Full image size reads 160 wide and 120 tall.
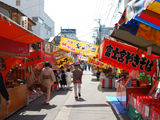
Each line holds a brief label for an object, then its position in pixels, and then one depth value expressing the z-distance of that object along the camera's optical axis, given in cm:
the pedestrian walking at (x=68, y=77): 1327
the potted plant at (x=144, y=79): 845
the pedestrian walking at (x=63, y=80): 1259
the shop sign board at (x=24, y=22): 1272
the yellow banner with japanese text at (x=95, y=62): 1952
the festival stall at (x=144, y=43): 356
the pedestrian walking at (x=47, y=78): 812
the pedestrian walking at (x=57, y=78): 1230
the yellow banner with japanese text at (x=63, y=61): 1600
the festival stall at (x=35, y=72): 920
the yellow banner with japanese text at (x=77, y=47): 1398
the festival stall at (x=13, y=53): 586
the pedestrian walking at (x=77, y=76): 962
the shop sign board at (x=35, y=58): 916
